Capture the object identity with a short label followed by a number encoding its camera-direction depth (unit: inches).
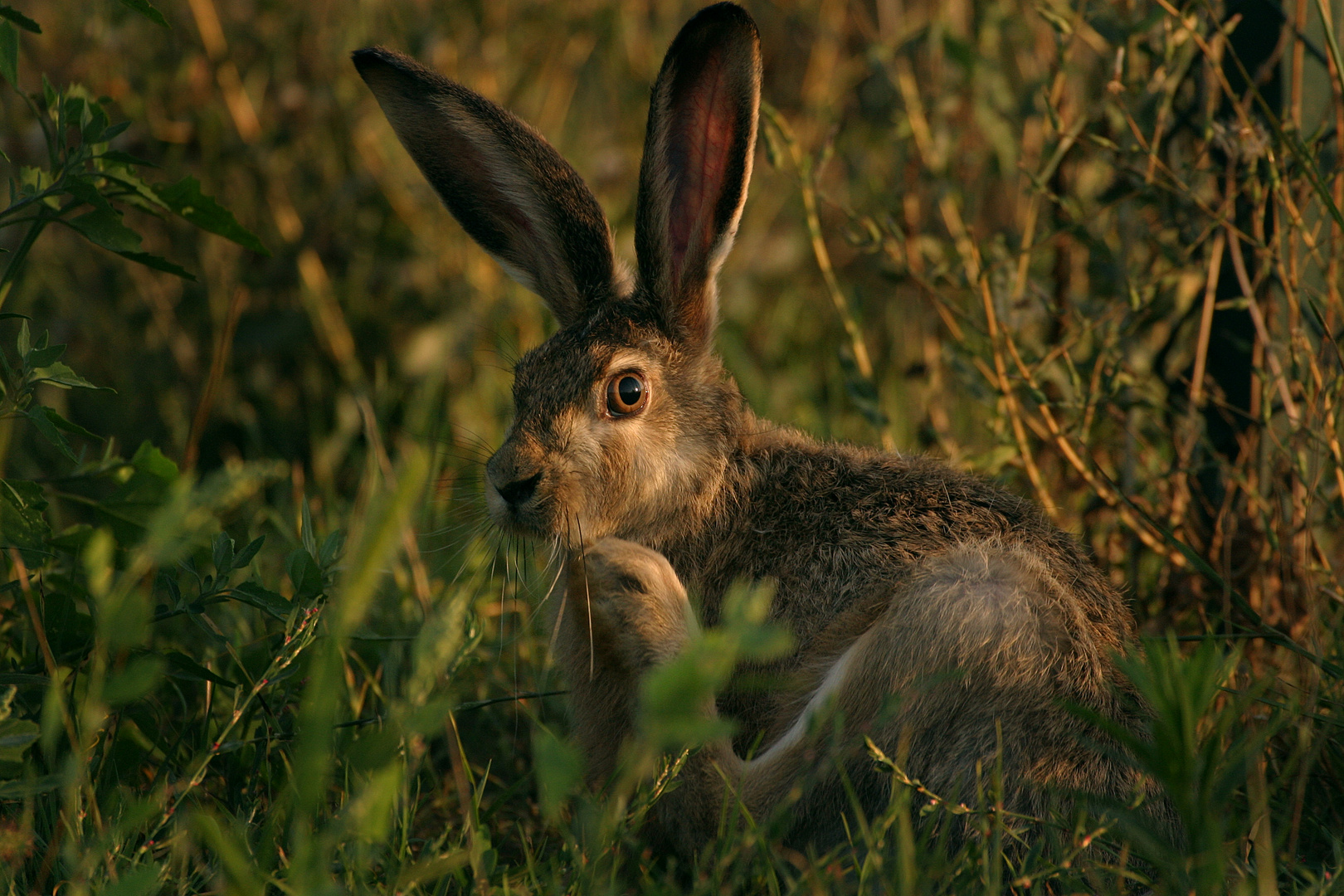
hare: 191.8
